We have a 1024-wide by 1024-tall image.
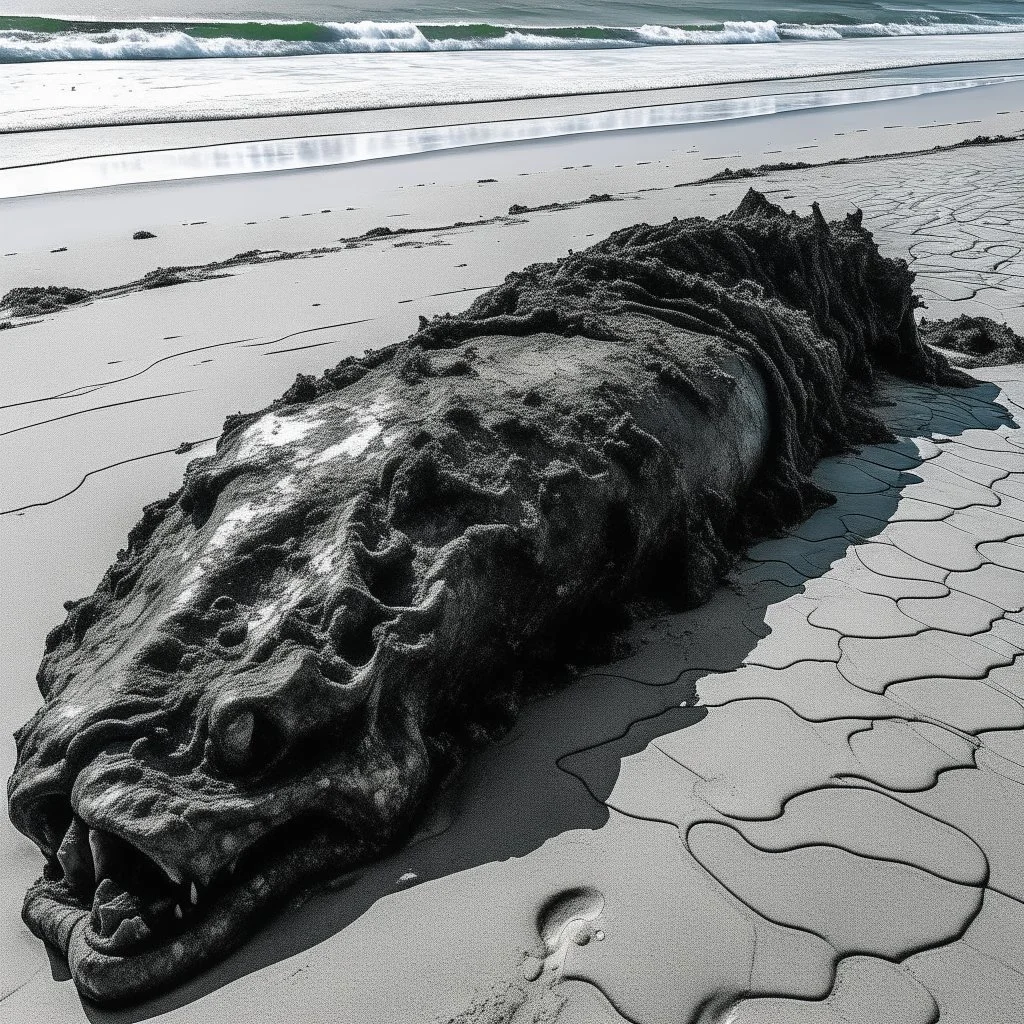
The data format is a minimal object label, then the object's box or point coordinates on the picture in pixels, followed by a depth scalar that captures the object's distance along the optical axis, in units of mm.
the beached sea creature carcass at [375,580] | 1737
